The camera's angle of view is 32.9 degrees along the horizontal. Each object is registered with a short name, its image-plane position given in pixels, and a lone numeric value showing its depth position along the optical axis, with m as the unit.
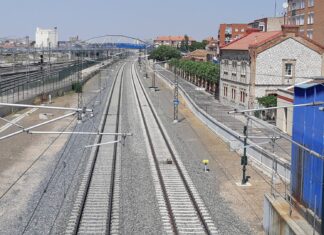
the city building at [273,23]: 80.44
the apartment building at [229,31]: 118.31
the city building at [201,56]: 105.69
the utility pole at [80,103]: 39.45
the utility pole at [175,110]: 43.28
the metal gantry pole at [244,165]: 22.68
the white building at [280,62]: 43.44
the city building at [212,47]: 127.56
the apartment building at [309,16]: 62.44
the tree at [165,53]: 149.25
